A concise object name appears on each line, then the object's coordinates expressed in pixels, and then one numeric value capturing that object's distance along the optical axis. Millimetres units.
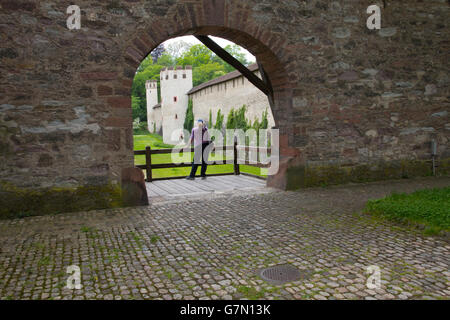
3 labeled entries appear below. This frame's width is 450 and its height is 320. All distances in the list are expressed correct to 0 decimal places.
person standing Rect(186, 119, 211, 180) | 8852
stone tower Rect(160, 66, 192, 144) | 34938
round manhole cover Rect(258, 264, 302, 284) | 2939
